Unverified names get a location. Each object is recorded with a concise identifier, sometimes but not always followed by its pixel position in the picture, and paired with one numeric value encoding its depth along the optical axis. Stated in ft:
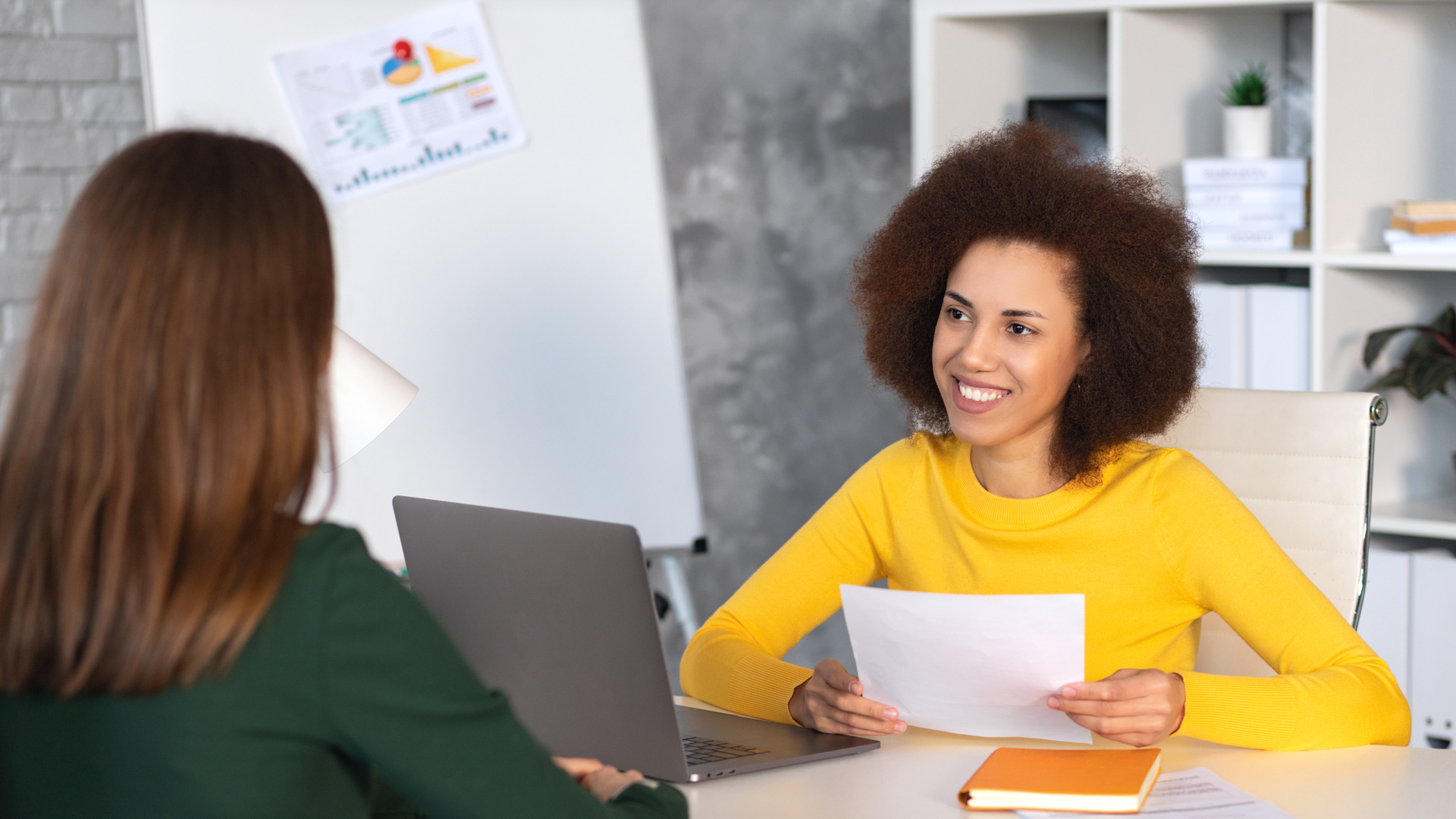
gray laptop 12.77
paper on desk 12.88
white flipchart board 16.29
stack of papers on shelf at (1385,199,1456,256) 16.35
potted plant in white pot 16.93
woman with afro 14.16
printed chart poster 16.36
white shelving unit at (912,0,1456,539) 16.56
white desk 13.29
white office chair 14.61
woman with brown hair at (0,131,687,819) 9.00
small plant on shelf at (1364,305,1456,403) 16.45
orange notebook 12.76
